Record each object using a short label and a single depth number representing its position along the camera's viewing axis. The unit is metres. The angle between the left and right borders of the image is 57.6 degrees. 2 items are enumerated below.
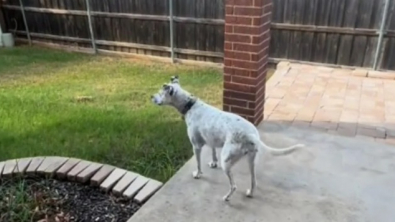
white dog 2.06
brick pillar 2.78
